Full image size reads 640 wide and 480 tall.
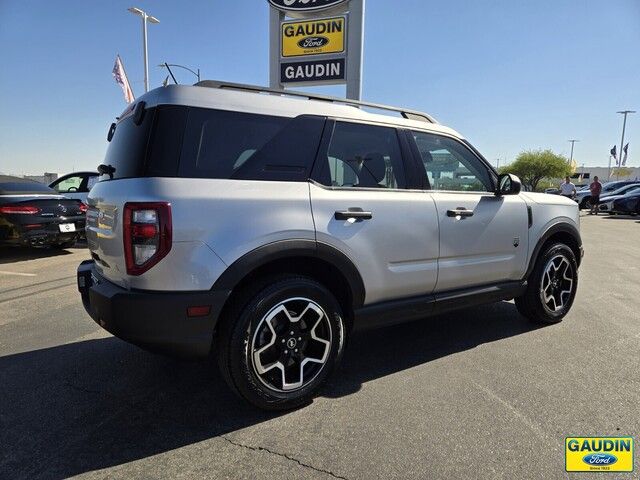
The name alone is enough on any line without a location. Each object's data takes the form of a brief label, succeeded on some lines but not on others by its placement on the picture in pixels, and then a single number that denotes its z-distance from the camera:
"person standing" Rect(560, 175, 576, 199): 18.16
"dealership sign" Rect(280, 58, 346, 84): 11.74
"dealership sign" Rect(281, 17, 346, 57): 11.67
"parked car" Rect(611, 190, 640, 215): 18.58
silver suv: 2.33
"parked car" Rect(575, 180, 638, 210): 23.22
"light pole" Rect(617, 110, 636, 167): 57.88
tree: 61.38
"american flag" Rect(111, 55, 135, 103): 17.67
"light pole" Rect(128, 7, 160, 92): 19.07
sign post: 11.50
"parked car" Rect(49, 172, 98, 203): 9.88
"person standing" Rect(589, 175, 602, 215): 19.64
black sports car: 7.34
